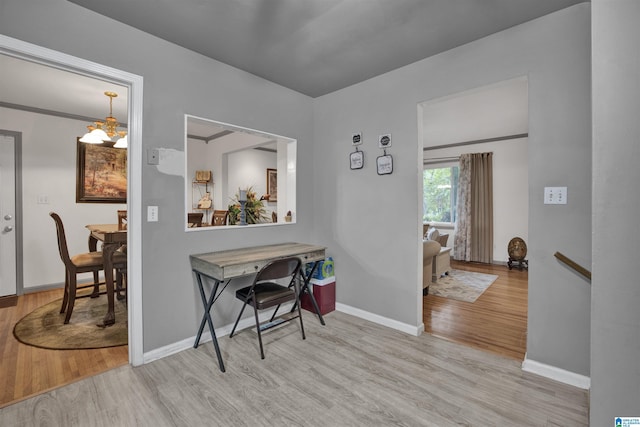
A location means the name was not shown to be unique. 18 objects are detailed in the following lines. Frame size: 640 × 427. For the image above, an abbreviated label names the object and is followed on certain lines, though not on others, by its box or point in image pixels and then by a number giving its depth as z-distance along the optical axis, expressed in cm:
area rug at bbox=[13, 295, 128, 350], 251
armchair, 362
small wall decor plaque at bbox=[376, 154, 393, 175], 283
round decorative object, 541
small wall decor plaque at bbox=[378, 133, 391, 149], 285
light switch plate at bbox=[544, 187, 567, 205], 197
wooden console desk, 217
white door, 362
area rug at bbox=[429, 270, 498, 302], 389
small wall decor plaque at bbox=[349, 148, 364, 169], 306
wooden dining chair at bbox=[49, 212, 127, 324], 284
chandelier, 334
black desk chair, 226
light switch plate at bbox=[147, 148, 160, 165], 220
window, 680
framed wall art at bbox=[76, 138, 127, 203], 415
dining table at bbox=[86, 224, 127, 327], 281
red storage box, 315
